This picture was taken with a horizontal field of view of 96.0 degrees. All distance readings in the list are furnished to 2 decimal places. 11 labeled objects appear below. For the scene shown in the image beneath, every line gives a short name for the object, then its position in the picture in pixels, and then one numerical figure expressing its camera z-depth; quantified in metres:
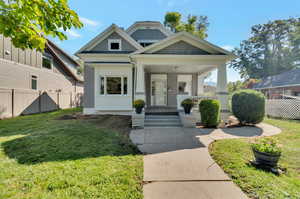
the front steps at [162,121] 7.38
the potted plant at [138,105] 7.13
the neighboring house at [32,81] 9.77
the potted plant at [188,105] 7.43
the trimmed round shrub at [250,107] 7.22
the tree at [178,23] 17.23
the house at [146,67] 7.73
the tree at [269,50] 30.45
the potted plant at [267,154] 3.12
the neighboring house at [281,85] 18.42
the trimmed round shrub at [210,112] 7.05
